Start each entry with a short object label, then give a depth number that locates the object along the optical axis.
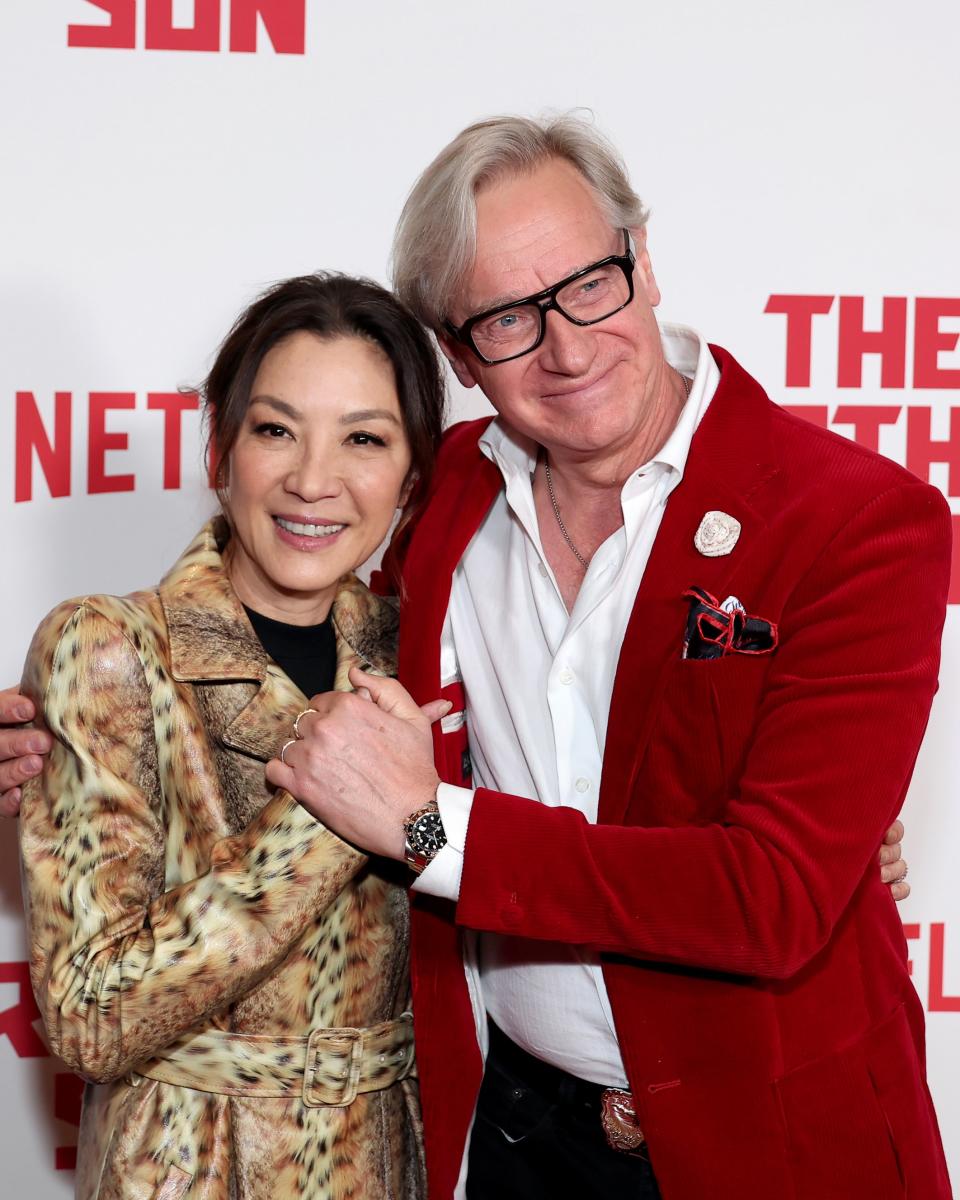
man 1.42
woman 1.42
